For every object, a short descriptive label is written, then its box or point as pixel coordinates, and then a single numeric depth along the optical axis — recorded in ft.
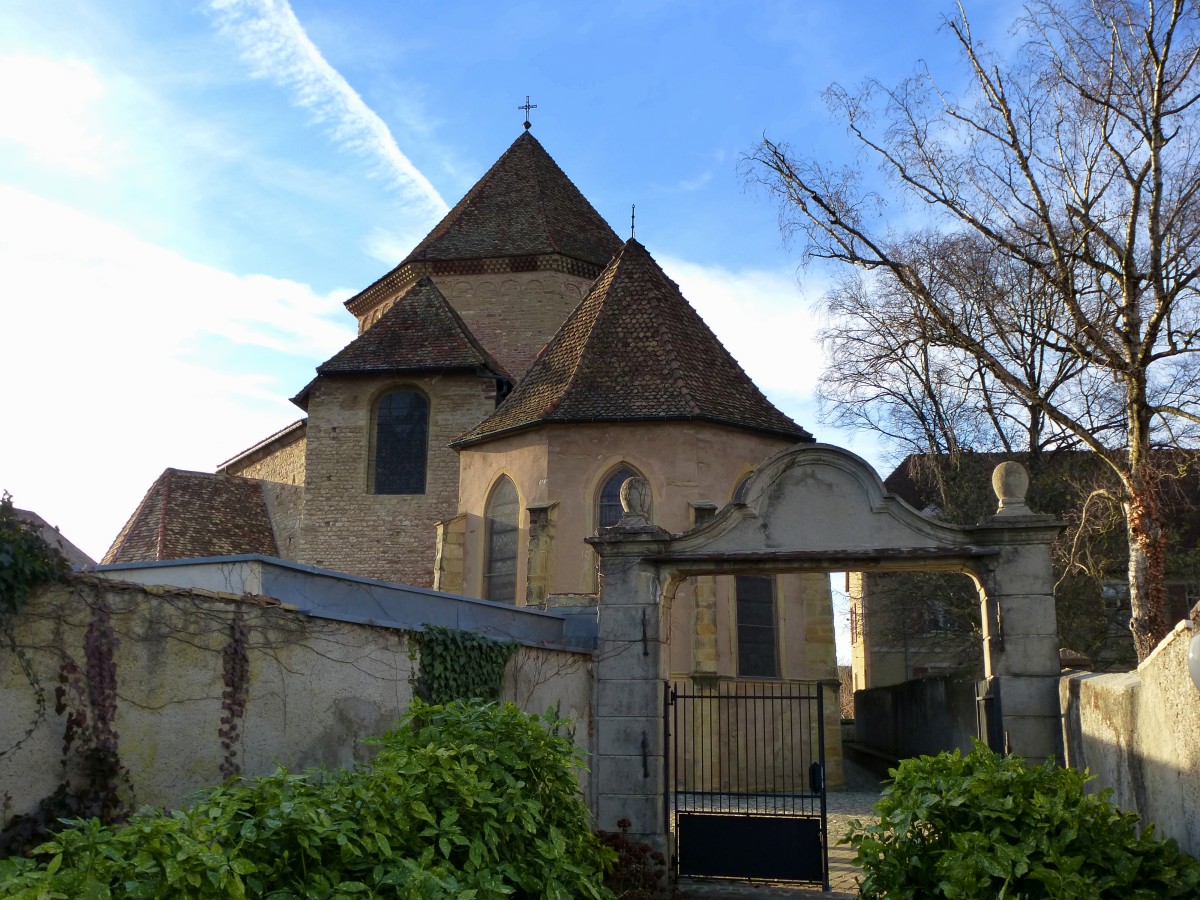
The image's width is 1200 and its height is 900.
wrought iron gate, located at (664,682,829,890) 34.01
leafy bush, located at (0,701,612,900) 15.80
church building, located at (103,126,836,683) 61.46
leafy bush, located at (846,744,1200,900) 21.01
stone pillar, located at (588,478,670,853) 35.68
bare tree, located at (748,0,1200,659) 51.80
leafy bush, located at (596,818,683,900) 30.83
